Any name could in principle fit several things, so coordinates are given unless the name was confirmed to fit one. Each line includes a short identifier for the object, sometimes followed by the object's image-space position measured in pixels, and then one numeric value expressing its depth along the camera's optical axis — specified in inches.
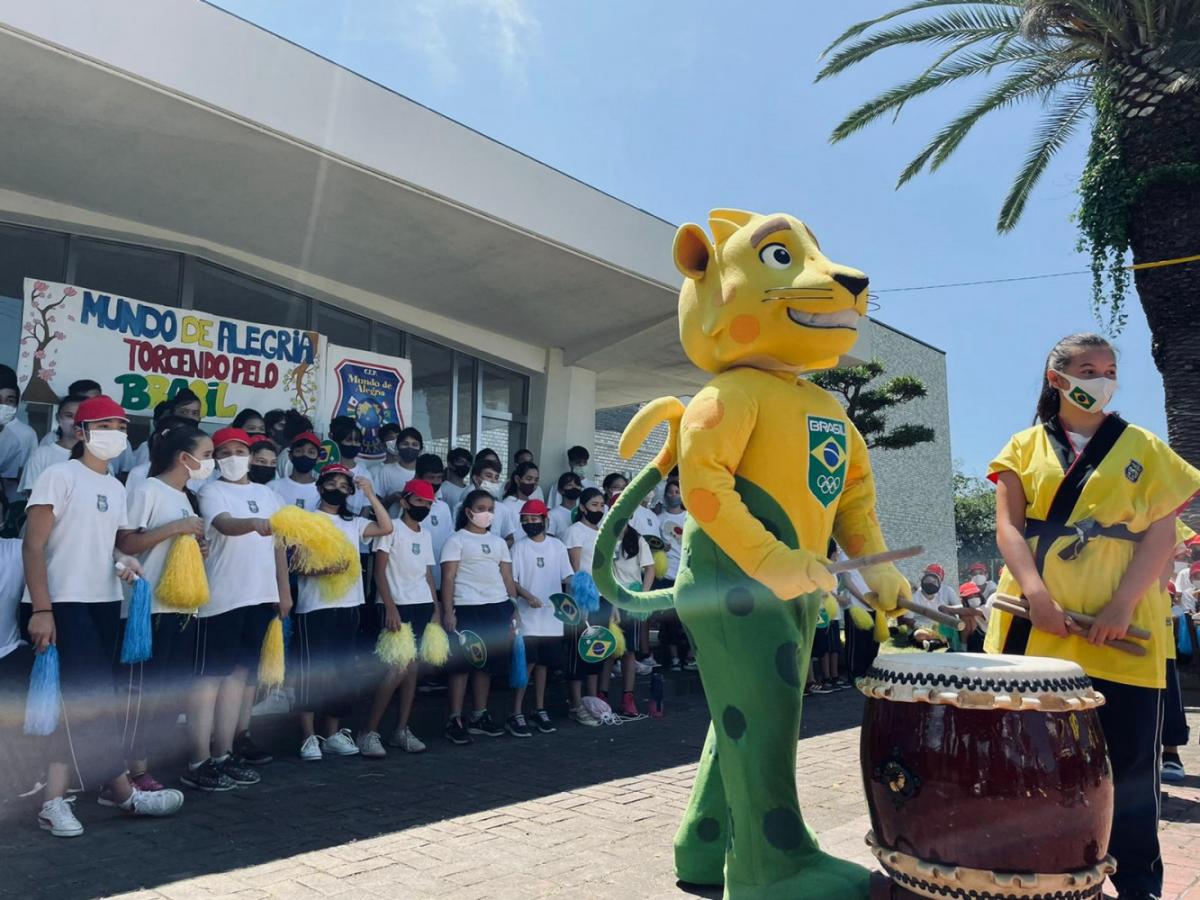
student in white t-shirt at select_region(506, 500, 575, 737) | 296.0
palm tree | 393.1
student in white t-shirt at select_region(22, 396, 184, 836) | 184.7
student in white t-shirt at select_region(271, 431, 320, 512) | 270.8
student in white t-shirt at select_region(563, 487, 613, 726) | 309.7
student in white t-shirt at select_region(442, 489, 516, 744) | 281.0
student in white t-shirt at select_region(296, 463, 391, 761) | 248.5
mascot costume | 121.3
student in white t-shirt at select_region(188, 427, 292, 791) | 213.3
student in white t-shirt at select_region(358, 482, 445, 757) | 255.4
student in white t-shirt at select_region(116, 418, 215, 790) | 203.2
